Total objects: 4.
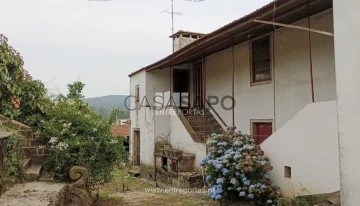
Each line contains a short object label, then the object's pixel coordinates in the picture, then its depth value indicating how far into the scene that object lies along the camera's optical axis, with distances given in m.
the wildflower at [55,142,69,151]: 7.91
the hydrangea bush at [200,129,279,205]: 7.57
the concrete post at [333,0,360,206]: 4.70
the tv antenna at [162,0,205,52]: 19.90
